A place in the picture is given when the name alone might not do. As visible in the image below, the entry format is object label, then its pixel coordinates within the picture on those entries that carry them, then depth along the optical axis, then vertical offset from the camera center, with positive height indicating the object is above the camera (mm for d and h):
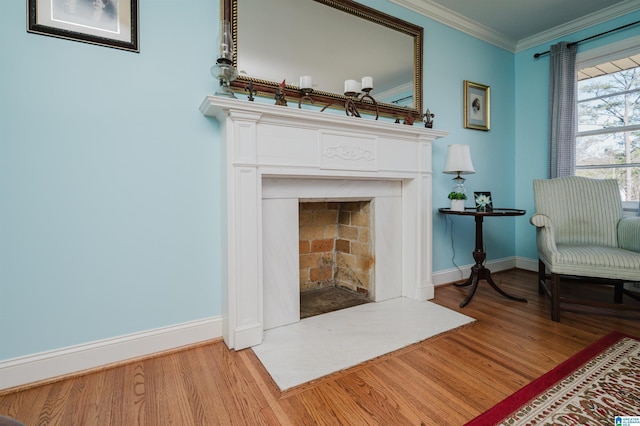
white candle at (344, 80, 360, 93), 2264 +890
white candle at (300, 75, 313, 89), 2070 +839
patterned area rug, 1164 -812
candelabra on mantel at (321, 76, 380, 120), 2230 +843
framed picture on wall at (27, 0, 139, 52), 1440 +931
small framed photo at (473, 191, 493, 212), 2469 +23
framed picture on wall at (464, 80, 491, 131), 3049 +1009
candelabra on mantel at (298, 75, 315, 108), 2068 +809
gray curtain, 2996 +938
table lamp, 2504 +364
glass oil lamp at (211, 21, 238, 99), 1713 +800
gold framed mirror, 1918 +1122
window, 2781 +757
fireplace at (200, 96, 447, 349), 1735 +93
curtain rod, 2701 +1578
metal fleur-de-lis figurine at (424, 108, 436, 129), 2596 +723
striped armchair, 1966 -248
